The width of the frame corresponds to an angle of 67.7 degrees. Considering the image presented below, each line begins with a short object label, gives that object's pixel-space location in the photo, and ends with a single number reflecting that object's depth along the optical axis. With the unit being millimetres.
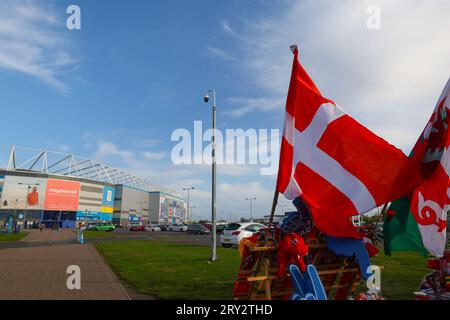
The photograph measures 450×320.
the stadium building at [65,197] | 79750
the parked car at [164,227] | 67250
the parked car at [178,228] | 63819
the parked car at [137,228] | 64312
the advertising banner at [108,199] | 101688
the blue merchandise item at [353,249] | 5359
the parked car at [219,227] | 47384
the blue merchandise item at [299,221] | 5691
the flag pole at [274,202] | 5457
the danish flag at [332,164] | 5398
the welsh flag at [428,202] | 5617
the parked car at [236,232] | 20550
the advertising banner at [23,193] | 78750
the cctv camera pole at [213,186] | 14438
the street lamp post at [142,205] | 123162
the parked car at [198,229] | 46188
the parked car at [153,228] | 66638
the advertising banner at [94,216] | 90638
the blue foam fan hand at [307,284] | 4785
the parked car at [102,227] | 65375
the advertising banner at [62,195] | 84188
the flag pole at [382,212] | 5855
